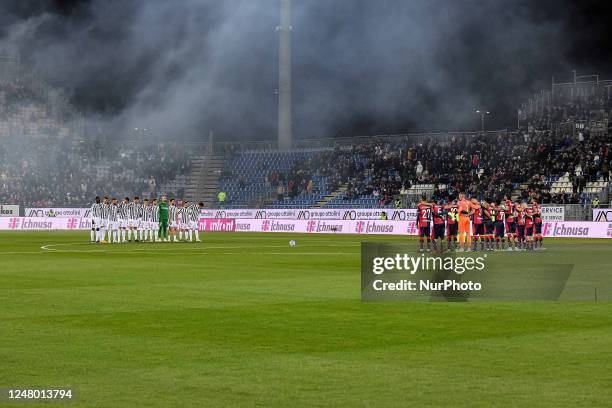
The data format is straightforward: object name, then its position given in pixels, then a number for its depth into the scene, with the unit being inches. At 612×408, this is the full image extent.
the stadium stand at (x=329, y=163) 2354.8
